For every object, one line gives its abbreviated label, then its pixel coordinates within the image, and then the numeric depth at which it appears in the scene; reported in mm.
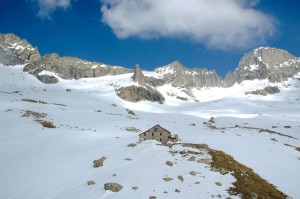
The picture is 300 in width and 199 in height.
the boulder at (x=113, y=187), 29734
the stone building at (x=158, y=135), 58812
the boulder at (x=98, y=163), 39062
